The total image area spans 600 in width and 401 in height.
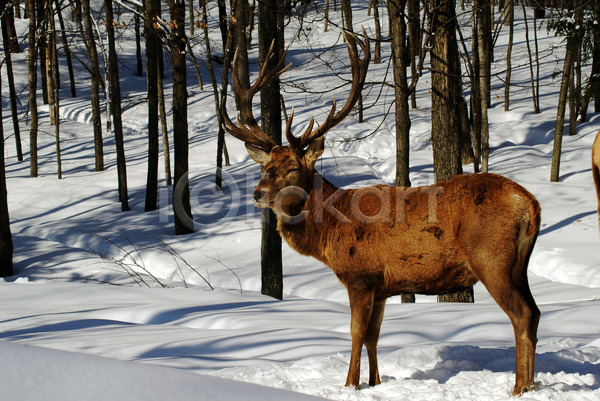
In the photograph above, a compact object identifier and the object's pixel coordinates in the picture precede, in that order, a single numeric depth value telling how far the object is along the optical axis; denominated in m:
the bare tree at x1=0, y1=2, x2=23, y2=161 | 24.17
